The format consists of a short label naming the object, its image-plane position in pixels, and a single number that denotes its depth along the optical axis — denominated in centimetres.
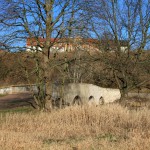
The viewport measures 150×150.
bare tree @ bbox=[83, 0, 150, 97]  1895
